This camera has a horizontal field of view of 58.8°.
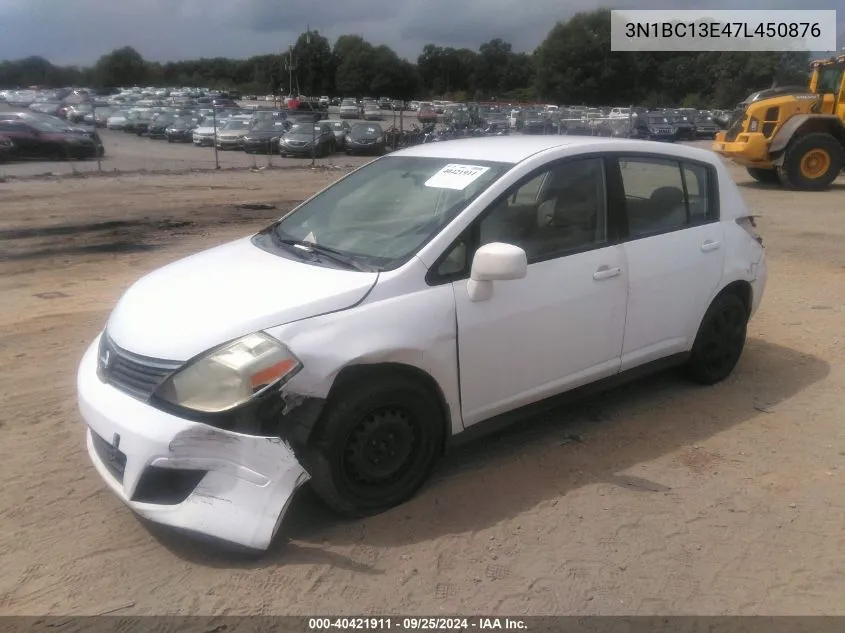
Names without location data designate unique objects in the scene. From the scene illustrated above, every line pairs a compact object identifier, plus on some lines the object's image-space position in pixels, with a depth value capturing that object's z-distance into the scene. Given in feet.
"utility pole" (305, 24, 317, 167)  83.64
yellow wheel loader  56.54
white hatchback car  9.84
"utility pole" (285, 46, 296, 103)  284.61
